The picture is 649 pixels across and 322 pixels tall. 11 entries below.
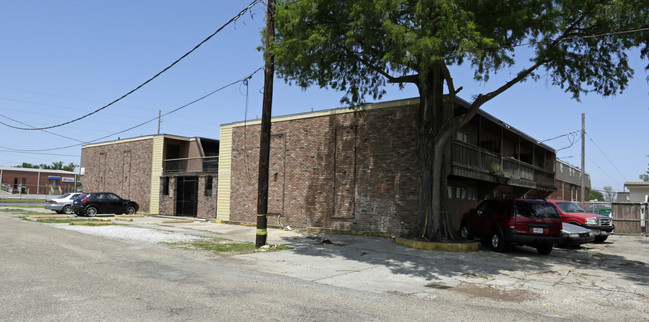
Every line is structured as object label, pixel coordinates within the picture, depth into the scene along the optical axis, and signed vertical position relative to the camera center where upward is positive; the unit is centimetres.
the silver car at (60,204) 2712 -159
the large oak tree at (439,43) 1127 +433
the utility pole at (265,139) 1308 +138
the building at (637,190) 4152 +83
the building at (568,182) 3797 +138
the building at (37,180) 6988 -47
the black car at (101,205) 2611 -154
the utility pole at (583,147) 3158 +366
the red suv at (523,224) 1340 -91
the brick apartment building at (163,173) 2811 +65
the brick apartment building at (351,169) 1792 +95
